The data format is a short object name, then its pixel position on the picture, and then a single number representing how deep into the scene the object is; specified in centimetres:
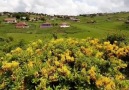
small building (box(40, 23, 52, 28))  4034
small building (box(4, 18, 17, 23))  4699
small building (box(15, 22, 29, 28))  4051
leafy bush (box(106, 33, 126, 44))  842
